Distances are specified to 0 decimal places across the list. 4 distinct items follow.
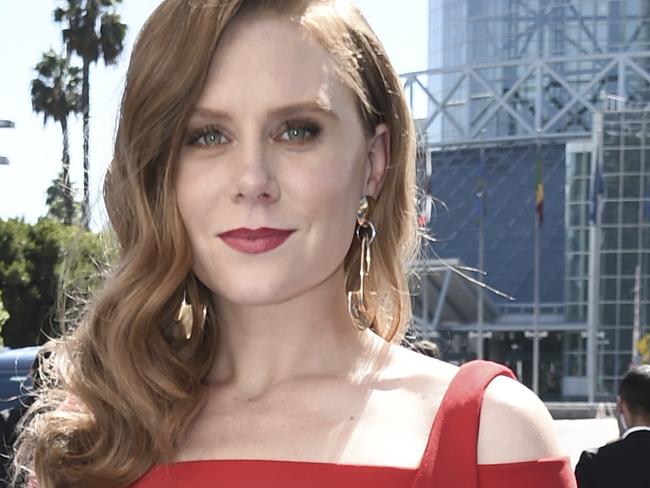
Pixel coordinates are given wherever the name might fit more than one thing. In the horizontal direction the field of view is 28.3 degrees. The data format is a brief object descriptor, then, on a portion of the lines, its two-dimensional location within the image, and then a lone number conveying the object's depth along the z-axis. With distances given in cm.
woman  201
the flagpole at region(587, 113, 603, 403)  5825
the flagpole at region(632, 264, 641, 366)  5927
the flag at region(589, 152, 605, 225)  5469
